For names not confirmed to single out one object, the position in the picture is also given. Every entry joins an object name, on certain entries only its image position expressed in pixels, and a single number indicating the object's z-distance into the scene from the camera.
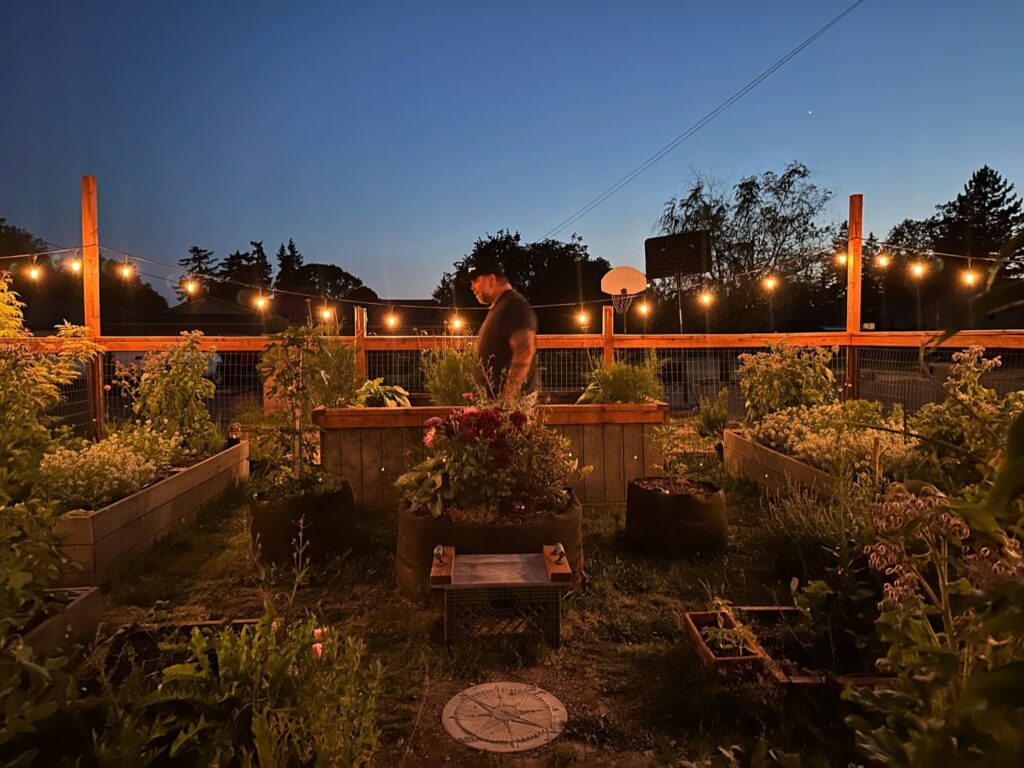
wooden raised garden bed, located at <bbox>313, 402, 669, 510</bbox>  5.42
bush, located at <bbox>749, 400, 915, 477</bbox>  4.61
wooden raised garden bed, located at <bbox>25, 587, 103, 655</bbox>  2.52
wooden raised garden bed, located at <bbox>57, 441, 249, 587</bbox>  3.71
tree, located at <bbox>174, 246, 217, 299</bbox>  47.85
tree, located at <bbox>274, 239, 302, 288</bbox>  46.44
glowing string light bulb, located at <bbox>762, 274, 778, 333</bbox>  20.47
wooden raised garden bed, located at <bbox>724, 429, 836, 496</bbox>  4.74
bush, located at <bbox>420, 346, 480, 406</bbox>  5.82
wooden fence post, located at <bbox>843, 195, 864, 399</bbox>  7.44
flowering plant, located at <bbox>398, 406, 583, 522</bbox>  3.63
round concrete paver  2.37
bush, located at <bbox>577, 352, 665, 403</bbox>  5.91
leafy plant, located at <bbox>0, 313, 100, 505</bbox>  2.74
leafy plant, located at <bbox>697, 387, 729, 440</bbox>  8.37
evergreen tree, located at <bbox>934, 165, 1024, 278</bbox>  38.00
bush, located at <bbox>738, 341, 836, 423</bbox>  6.90
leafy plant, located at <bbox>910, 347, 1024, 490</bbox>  3.73
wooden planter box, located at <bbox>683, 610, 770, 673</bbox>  2.55
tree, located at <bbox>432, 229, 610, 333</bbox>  32.19
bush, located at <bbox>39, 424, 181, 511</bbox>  4.05
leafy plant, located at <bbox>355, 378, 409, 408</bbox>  6.11
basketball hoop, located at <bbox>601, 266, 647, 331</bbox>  12.34
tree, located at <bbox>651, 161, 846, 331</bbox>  21.94
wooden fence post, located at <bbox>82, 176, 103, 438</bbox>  6.90
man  4.69
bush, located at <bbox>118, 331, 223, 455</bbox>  5.76
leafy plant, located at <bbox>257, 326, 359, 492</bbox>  4.26
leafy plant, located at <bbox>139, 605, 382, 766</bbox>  1.61
